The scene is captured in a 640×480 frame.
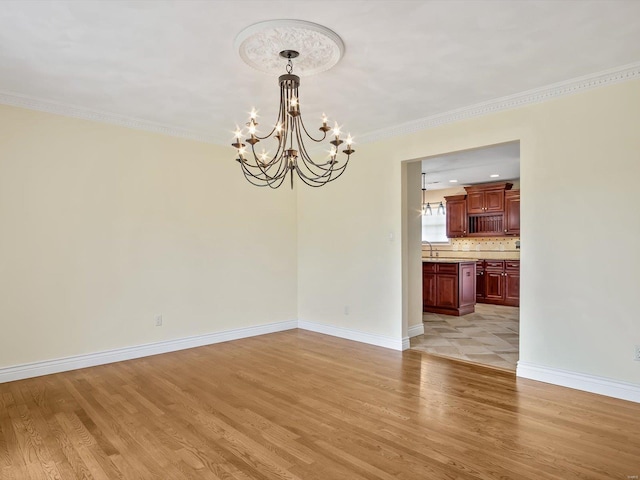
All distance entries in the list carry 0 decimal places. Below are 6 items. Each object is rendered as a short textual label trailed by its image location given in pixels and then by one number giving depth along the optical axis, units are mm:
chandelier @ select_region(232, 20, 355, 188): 2641
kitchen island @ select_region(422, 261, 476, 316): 7008
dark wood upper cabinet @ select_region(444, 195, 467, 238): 9164
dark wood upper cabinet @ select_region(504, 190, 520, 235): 8273
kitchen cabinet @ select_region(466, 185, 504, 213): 8469
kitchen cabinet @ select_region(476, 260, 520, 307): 8211
